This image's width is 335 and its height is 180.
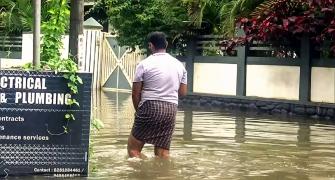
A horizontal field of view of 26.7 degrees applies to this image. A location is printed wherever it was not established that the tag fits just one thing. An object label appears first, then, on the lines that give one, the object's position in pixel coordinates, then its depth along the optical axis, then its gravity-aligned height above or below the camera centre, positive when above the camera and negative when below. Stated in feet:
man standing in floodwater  26.07 -0.83
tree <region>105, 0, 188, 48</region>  58.75 +4.81
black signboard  22.52 -1.70
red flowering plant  46.42 +3.69
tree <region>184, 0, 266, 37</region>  52.75 +4.93
